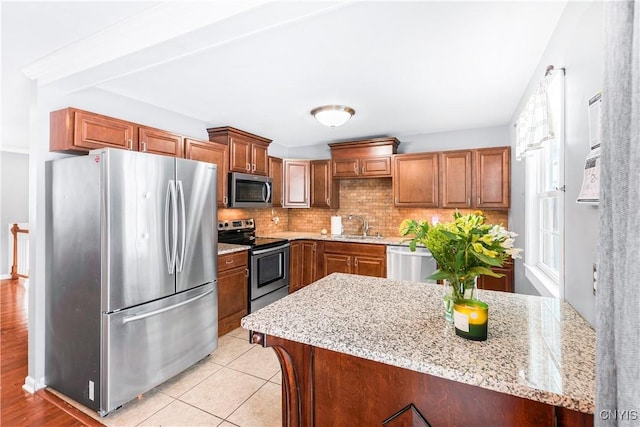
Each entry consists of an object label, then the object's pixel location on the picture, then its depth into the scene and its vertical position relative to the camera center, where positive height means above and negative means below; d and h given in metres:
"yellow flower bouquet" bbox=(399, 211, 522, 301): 1.01 -0.12
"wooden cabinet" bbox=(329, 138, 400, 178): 4.14 +0.83
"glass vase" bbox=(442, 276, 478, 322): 1.08 -0.28
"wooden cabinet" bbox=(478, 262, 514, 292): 3.24 -0.78
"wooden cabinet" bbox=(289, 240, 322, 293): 4.29 -0.74
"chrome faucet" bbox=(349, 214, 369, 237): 4.58 -0.18
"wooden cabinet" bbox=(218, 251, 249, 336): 3.08 -0.85
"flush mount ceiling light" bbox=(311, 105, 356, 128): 2.98 +1.04
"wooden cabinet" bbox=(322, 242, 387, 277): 3.87 -0.63
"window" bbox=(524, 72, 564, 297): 1.52 +0.03
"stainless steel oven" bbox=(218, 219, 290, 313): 3.52 -0.61
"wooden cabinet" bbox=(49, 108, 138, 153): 2.17 +0.66
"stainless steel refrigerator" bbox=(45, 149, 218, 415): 1.91 -0.43
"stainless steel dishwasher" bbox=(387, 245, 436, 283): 3.59 -0.64
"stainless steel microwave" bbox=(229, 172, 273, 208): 3.61 +0.32
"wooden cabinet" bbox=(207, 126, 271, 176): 3.63 +0.88
